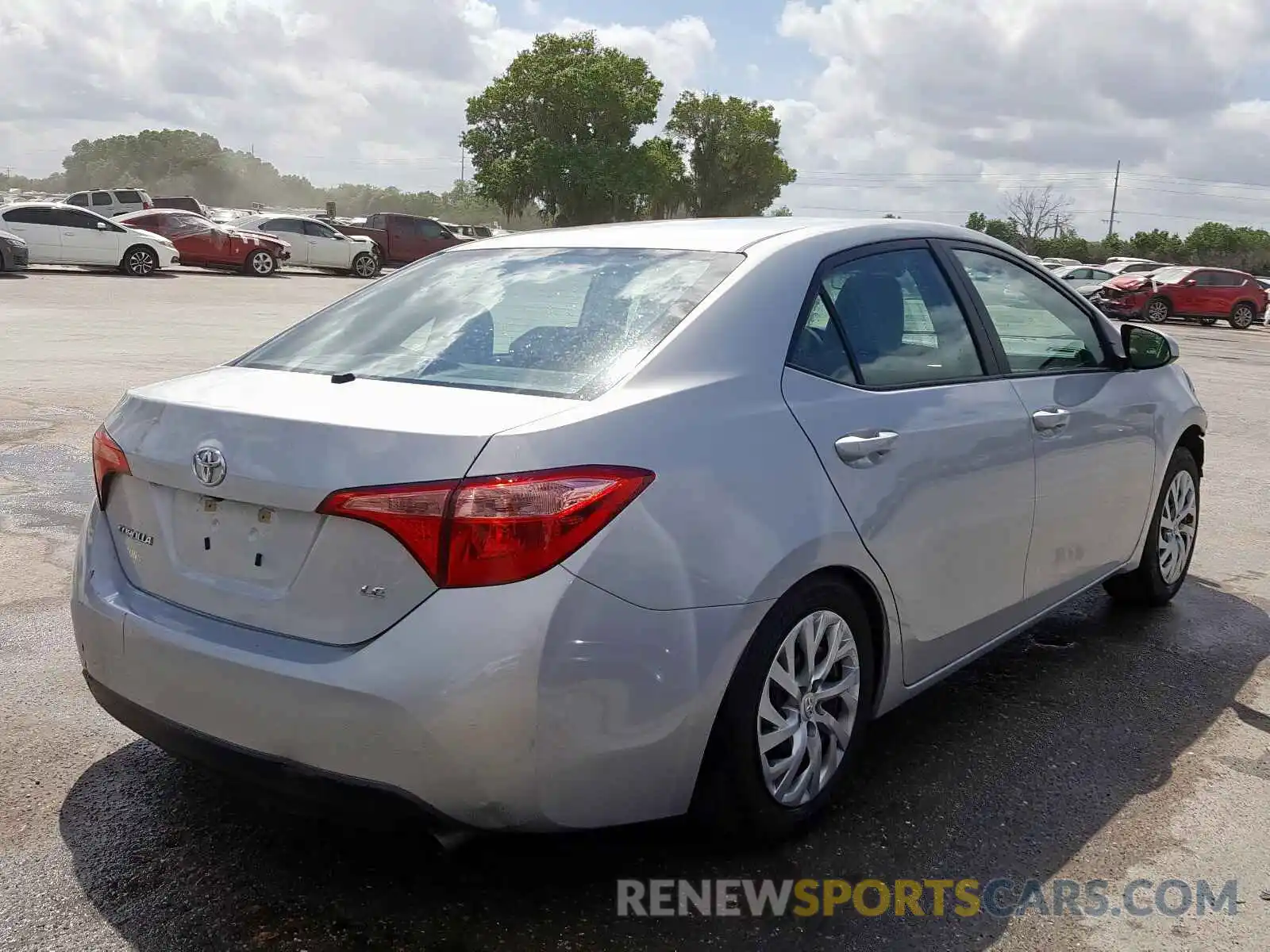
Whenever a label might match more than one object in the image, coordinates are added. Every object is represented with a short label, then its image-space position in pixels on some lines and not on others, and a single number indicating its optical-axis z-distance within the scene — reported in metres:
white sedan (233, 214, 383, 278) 32.06
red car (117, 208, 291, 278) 29.06
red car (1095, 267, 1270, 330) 30.94
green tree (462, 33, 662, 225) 67.00
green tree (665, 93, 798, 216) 79.25
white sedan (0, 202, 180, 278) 25.05
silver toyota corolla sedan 2.43
